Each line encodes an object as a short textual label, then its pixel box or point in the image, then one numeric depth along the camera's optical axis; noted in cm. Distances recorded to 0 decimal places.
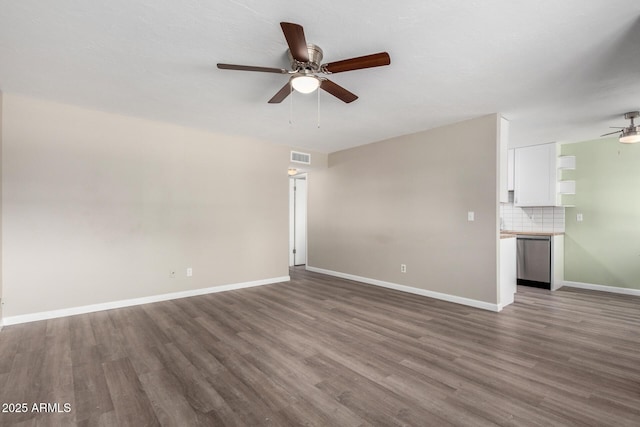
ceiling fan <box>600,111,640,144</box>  374
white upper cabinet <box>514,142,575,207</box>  526
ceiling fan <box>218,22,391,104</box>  192
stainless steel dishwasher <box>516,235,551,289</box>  509
